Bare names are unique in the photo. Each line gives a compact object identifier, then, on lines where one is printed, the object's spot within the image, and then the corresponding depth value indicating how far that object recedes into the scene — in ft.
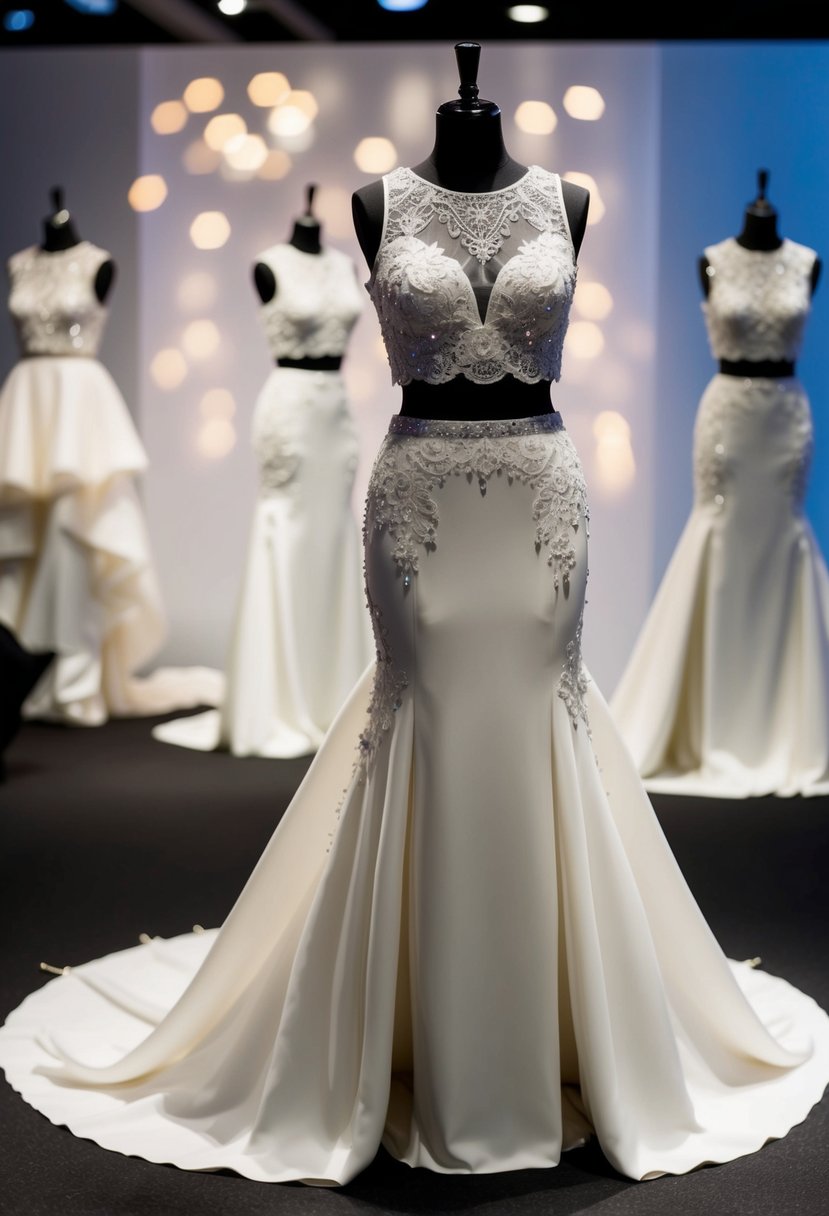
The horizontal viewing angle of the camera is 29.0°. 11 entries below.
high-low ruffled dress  21.27
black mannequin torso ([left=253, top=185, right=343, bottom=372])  19.49
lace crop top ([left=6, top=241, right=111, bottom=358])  21.20
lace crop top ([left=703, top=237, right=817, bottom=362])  17.57
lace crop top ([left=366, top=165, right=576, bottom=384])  9.04
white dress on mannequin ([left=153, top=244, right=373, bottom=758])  19.38
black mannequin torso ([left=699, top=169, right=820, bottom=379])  17.74
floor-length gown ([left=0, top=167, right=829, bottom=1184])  9.07
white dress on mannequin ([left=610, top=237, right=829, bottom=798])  17.74
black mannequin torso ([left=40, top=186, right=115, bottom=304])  21.33
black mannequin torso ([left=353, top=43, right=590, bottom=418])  9.25
